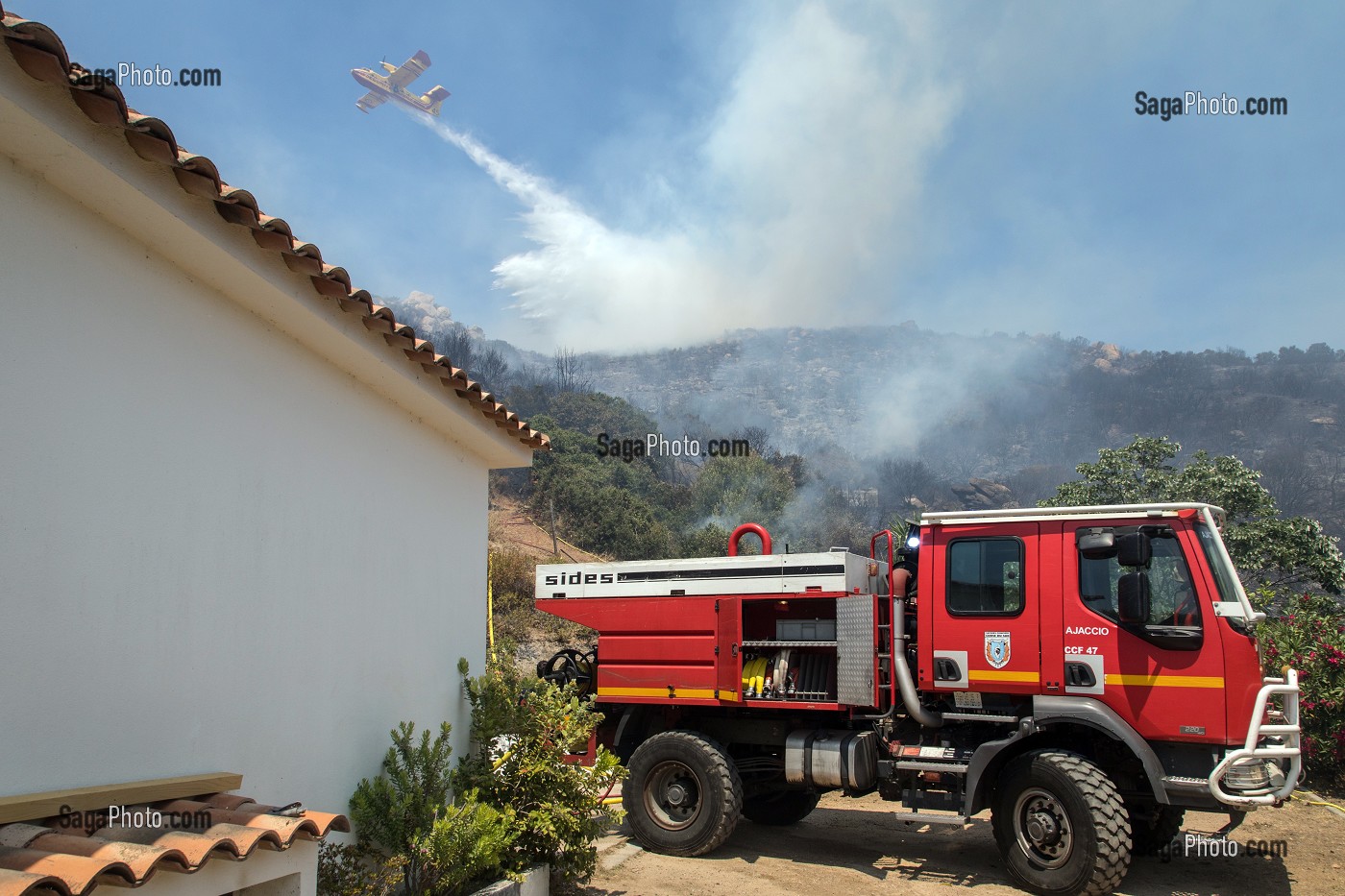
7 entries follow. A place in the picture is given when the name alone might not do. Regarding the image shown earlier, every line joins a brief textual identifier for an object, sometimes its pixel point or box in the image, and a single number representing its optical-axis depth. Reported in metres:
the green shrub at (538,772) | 6.61
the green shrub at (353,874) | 4.86
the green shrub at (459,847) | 5.32
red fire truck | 7.27
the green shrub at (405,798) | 5.42
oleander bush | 11.52
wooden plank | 3.32
